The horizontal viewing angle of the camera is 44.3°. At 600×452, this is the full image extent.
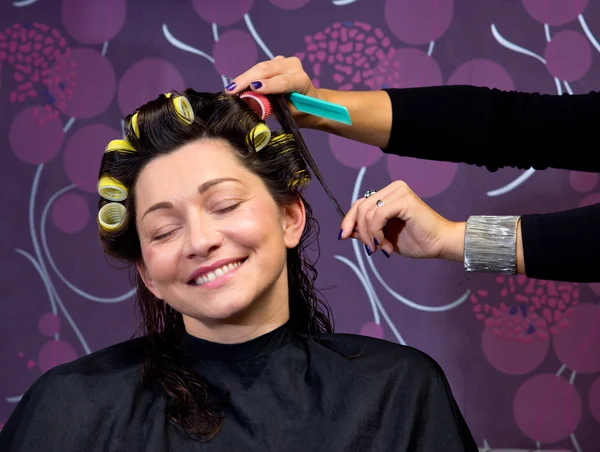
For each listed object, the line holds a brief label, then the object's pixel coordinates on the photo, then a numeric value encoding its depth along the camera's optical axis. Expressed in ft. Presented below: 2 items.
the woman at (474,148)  4.55
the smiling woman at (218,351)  4.48
